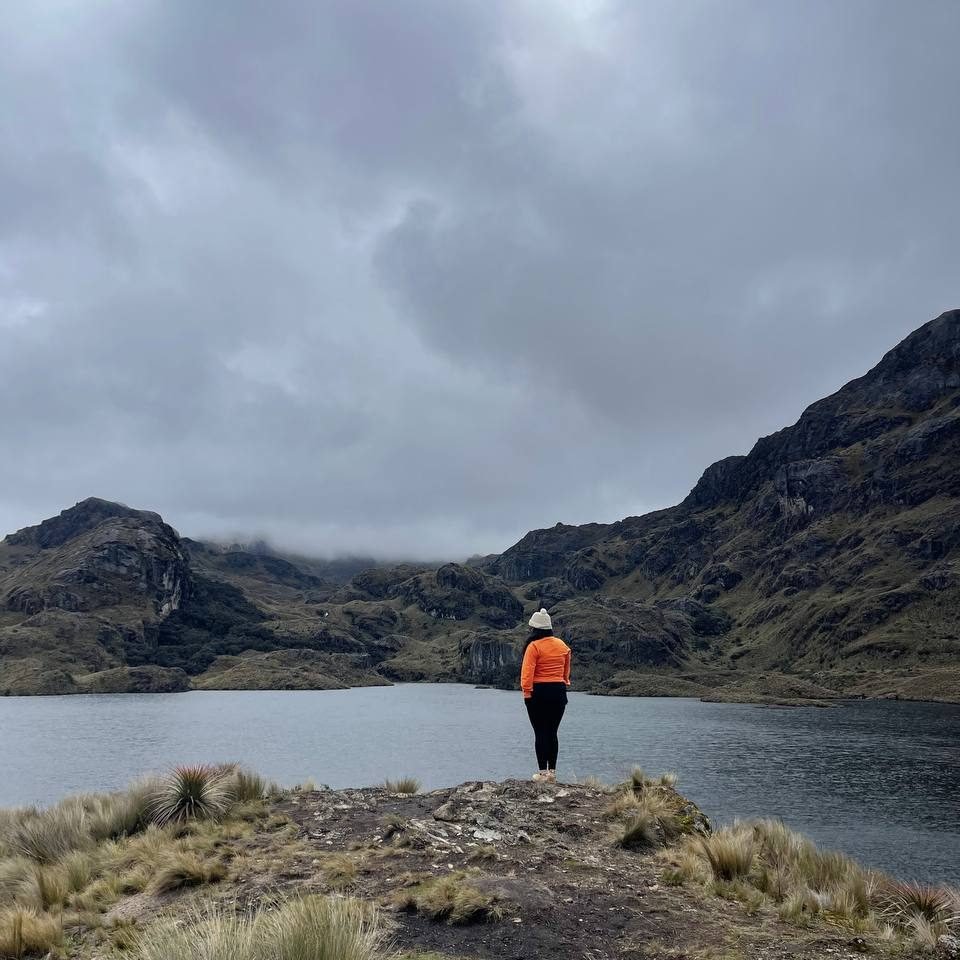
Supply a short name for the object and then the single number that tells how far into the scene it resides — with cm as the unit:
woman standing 1541
